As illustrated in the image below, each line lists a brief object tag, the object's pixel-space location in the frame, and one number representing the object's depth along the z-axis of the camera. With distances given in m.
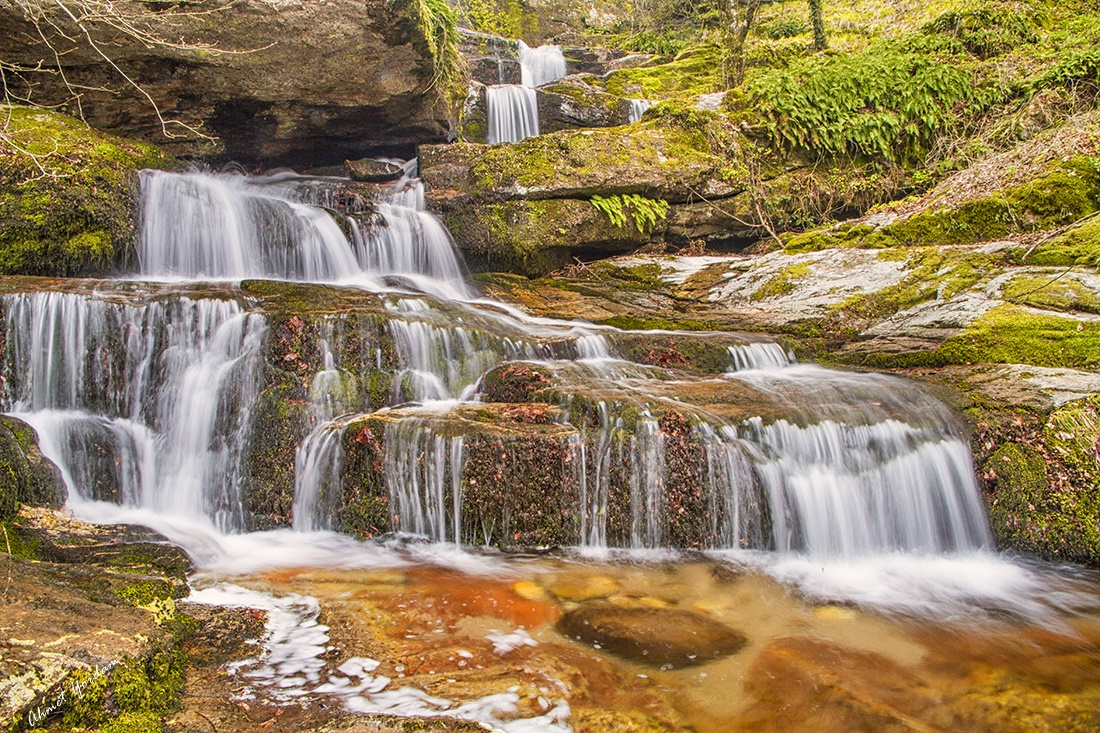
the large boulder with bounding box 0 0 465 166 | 8.57
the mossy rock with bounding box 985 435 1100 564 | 4.92
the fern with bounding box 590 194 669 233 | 10.61
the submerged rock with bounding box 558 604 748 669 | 3.37
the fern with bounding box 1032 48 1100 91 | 11.09
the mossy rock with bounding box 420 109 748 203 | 10.55
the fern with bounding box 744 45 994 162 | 12.05
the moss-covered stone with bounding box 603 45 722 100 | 16.97
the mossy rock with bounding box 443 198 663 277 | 10.37
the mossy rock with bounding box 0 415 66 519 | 4.45
